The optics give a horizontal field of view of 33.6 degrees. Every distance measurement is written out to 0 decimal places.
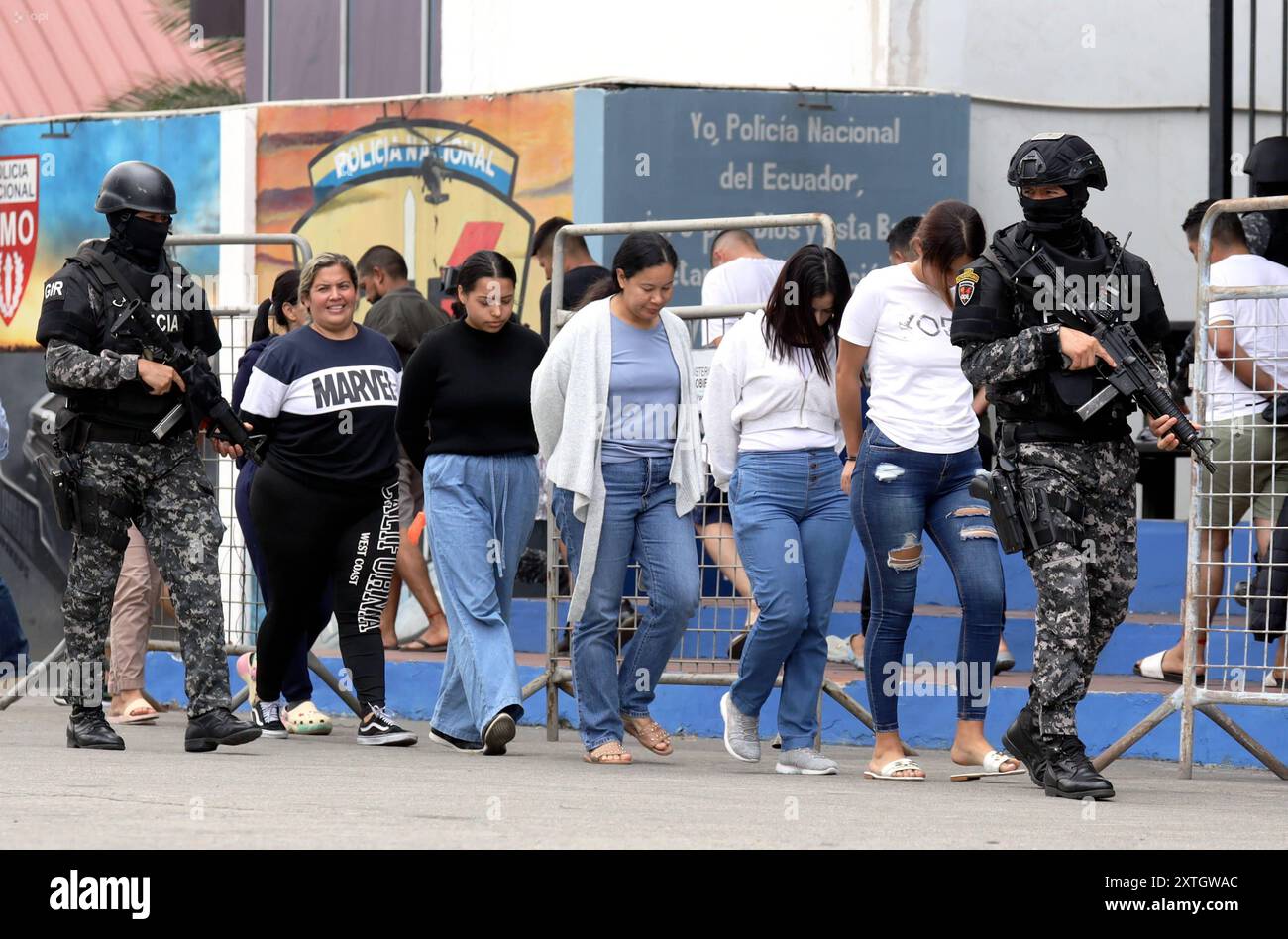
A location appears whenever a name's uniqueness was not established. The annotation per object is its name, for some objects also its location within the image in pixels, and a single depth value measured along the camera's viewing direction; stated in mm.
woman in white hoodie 7918
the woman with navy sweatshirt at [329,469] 8781
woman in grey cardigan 8164
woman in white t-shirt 7570
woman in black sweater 8445
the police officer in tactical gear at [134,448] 8125
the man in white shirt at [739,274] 10664
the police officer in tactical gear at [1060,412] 6883
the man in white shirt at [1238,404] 8086
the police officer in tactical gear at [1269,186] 9398
